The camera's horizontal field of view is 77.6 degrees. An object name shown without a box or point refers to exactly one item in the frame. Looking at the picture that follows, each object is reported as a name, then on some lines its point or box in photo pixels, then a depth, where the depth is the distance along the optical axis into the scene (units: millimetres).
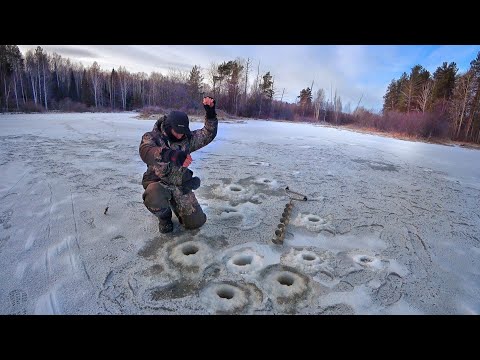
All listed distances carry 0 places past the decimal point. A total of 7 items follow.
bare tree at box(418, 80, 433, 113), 31334
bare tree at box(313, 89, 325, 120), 55012
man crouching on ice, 2953
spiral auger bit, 3233
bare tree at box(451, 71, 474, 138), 27078
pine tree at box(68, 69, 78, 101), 47925
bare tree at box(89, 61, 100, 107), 45262
